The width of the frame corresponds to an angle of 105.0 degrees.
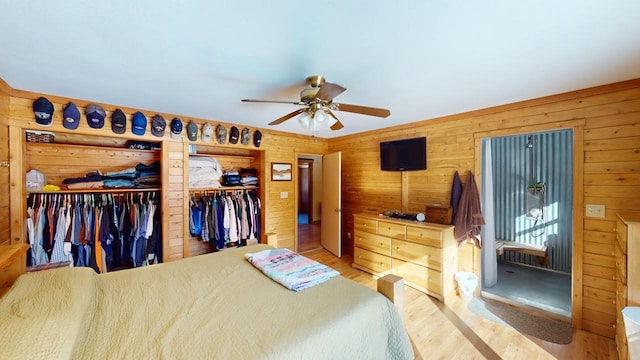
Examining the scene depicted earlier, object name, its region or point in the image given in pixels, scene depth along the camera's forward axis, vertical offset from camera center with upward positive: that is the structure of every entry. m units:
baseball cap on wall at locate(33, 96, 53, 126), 2.35 +0.67
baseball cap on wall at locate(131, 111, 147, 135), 2.87 +0.66
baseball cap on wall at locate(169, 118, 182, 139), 3.15 +0.67
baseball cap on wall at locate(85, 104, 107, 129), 2.60 +0.69
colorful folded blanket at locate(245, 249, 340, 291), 1.67 -0.69
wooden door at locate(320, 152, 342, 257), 4.31 -0.49
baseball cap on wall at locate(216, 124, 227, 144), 3.51 +0.65
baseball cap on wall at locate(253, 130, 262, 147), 3.90 +0.65
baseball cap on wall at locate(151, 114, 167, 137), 3.01 +0.67
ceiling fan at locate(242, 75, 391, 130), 1.93 +0.58
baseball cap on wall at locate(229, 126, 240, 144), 3.64 +0.65
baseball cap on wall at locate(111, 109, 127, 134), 2.74 +0.65
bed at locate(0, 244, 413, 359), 1.04 -0.74
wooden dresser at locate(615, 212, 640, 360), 1.63 -0.63
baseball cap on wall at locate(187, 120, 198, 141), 3.28 +0.65
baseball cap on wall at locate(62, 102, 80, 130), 2.48 +0.66
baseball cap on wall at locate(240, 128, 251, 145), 3.76 +0.65
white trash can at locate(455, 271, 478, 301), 2.83 -1.25
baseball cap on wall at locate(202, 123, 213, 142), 3.39 +0.65
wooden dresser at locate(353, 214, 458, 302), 2.90 -0.98
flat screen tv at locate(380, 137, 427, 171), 3.43 +0.34
